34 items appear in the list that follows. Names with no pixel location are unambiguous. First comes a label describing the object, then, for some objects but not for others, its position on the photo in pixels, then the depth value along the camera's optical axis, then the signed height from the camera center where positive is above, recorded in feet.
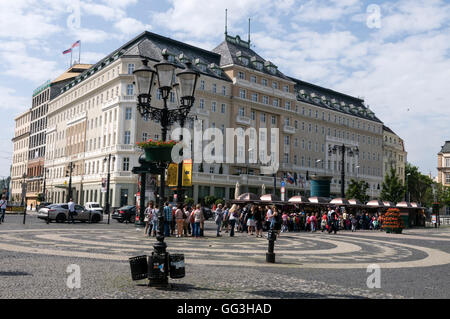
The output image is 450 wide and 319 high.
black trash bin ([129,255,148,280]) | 27.91 -4.32
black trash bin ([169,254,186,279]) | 28.07 -4.15
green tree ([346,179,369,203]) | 185.47 +5.22
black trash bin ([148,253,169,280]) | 27.94 -4.20
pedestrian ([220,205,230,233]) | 89.45 -2.76
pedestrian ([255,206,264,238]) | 79.36 -2.91
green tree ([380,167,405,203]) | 199.42 +7.36
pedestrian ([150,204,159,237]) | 70.12 -2.73
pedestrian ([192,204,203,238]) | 72.08 -2.98
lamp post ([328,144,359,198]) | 129.23 +4.83
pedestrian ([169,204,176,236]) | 75.09 -4.25
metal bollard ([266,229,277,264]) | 42.34 -4.27
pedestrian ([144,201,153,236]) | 72.06 -2.53
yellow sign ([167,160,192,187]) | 80.23 +5.26
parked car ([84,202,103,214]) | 139.95 -2.04
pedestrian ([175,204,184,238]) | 70.64 -2.68
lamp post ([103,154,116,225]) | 173.00 +1.16
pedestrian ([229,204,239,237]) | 77.51 -2.73
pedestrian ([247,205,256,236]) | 82.41 -3.30
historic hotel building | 199.82 +45.22
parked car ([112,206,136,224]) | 117.60 -3.91
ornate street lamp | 34.83 +9.67
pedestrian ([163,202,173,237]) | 67.87 -2.14
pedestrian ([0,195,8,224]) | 93.56 -1.57
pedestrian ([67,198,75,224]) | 106.42 -2.40
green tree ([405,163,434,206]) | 355.15 +16.44
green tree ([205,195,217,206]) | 190.60 +0.87
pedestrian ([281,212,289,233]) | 101.69 -4.51
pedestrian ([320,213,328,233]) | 106.01 -3.99
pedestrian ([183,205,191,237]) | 72.90 -2.93
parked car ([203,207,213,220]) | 158.51 -4.05
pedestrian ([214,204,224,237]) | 77.73 -2.28
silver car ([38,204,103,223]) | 105.91 -3.68
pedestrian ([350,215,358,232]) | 118.25 -4.56
